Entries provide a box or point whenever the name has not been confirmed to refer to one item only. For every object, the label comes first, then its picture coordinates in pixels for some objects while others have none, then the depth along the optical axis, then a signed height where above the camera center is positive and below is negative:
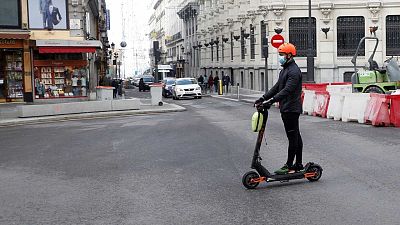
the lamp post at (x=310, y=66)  28.64 +0.53
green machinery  21.39 -0.13
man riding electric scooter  8.23 -0.30
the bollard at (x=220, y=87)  43.69 -0.66
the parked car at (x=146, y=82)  59.34 -0.27
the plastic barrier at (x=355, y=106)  17.22 -0.92
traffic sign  28.30 +1.76
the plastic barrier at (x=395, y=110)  15.91 -0.95
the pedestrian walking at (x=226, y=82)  45.16 -0.31
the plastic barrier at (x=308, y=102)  21.45 -0.94
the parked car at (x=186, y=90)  38.28 -0.73
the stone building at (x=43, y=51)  30.44 +1.56
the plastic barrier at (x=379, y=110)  16.14 -0.98
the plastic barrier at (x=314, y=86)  24.45 -0.41
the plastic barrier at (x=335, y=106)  18.78 -0.98
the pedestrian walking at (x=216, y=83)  47.83 -0.39
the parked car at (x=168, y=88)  42.84 -0.65
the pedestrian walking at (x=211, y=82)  48.84 -0.35
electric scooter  8.04 -1.35
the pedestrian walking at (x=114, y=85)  38.53 -0.33
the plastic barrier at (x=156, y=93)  28.83 -0.68
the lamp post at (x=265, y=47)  30.61 +1.58
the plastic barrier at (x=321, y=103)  20.12 -0.94
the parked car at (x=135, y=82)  80.93 -0.34
